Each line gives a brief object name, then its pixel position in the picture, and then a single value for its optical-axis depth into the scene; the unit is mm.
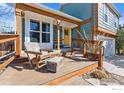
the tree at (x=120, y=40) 8473
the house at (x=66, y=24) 4157
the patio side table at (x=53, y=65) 2666
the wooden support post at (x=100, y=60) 3962
